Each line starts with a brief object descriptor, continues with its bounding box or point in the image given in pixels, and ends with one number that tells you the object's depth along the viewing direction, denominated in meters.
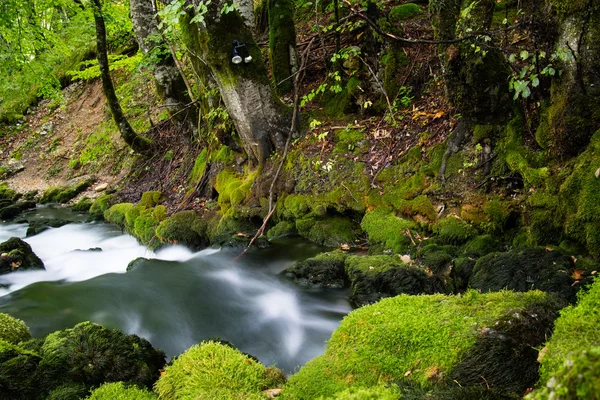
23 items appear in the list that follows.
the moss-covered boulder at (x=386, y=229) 5.50
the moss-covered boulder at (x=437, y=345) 2.15
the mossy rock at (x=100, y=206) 11.94
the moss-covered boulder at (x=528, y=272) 3.42
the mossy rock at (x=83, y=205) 13.28
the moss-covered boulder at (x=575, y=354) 1.12
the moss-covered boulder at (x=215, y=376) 2.50
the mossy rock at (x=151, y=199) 10.37
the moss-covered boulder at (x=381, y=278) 4.36
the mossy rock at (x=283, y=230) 7.23
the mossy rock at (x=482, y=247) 4.66
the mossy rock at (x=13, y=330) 3.58
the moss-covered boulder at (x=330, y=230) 6.46
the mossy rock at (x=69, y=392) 2.66
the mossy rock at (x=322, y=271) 5.38
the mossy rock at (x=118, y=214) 10.58
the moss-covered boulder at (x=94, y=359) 2.88
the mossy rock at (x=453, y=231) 5.03
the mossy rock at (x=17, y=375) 2.60
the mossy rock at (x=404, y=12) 9.32
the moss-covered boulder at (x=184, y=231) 8.06
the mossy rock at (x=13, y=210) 13.77
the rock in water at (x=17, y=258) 7.25
